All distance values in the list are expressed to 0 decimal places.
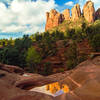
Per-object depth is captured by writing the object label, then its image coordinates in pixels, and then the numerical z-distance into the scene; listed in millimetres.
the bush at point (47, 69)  19900
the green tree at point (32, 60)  23094
